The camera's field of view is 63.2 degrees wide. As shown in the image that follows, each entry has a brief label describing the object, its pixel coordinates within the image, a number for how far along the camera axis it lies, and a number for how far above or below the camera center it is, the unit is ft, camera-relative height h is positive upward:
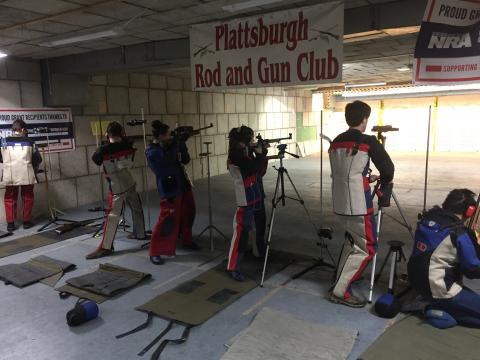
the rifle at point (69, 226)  16.17 -4.42
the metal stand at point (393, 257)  9.23 -3.29
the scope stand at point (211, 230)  13.78 -3.88
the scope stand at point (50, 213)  17.67 -4.35
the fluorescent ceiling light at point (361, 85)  38.32 +3.26
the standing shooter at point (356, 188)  8.86 -1.61
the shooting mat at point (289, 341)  7.50 -4.48
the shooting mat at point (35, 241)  14.26 -4.59
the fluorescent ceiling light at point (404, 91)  39.94 +2.88
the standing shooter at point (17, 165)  16.63 -1.81
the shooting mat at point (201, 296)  9.24 -4.55
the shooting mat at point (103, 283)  10.44 -4.52
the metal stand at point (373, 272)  9.56 -3.76
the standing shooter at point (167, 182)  12.41 -1.97
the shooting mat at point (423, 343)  7.31 -4.41
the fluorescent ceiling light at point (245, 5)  9.88 +2.94
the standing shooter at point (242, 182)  10.76 -1.75
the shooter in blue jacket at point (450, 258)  7.75 -2.85
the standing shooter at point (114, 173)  13.34 -1.77
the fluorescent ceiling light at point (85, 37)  12.46 +2.94
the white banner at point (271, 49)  9.80 +1.89
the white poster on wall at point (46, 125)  17.81 -0.14
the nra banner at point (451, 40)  8.91 +1.76
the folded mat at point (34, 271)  11.43 -4.56
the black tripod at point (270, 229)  10.93 -3.06
